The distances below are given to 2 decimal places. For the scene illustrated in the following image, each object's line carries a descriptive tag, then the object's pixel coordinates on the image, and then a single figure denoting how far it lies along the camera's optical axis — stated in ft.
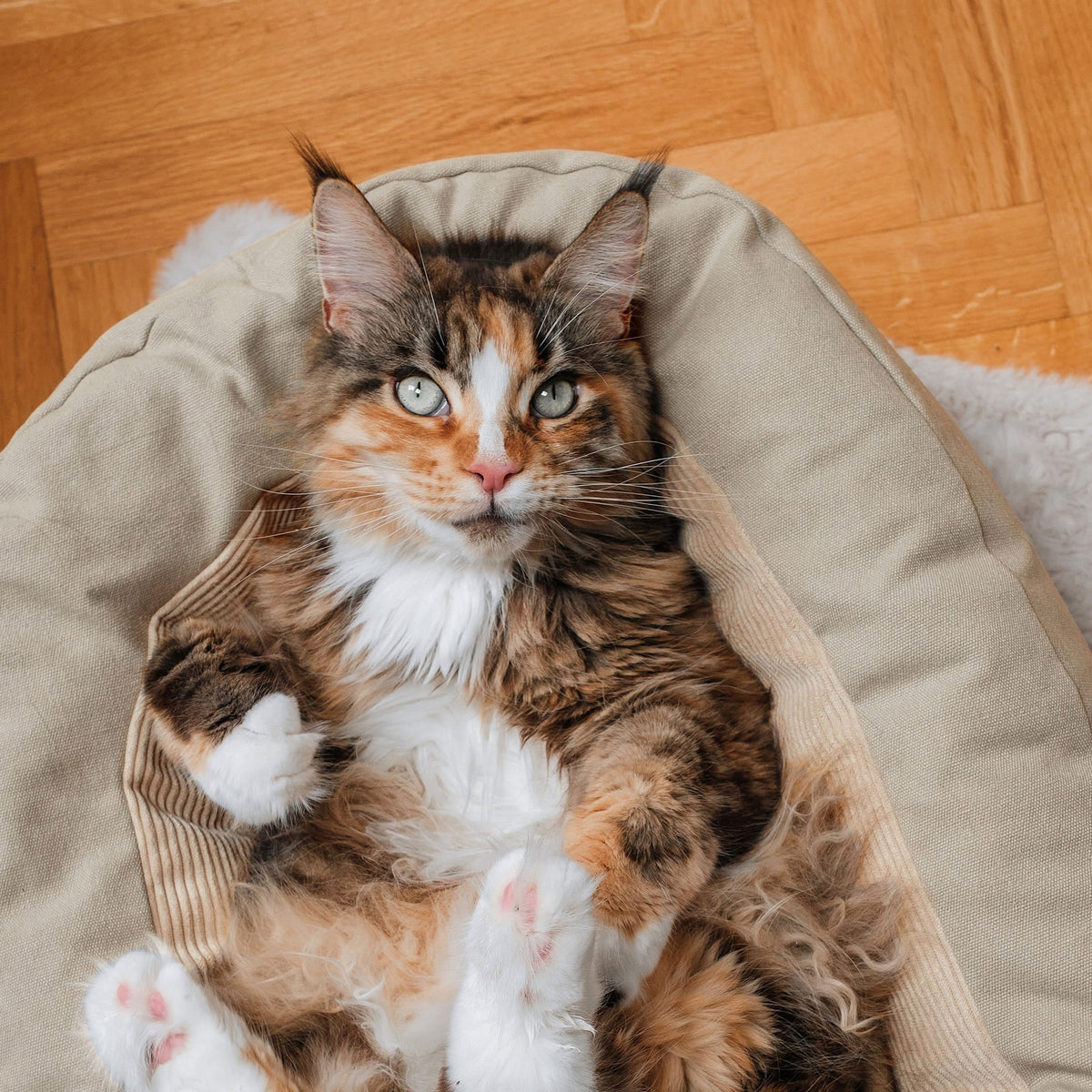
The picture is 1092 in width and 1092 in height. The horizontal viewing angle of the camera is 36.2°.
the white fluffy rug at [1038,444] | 2.35
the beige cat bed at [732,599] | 1.96
